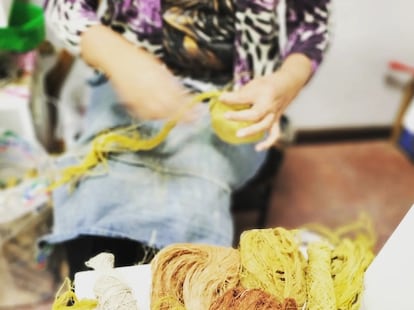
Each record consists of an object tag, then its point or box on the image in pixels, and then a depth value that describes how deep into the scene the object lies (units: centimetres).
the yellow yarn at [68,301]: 55
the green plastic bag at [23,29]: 108
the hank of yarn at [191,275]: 56
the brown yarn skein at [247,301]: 53
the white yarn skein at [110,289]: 55
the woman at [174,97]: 80
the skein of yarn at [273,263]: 58
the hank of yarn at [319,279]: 57
